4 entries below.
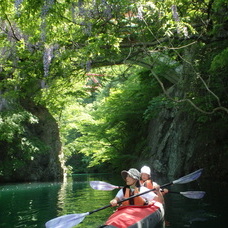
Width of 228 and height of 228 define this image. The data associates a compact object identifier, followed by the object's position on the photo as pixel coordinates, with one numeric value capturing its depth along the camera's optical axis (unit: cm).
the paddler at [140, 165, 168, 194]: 616
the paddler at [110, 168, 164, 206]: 495
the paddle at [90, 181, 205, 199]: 636
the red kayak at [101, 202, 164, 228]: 413
